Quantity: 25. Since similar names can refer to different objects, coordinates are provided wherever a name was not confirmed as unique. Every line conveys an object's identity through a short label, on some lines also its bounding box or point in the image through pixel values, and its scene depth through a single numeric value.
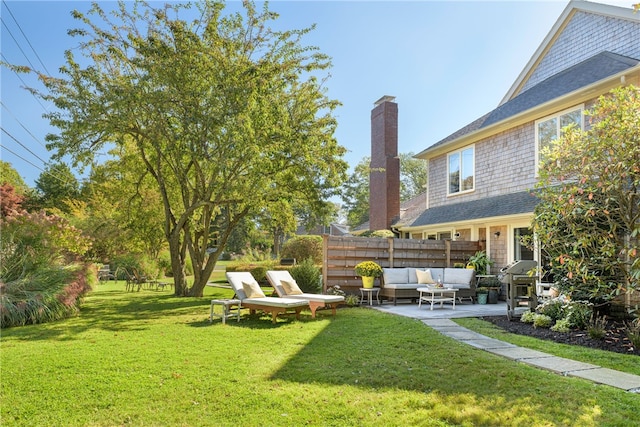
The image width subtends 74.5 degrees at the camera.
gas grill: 8.57
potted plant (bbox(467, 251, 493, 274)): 12.77
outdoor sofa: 11.32
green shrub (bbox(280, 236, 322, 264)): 21.70
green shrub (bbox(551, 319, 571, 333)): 7.30
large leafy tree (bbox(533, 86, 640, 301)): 6.14
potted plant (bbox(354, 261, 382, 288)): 11.25
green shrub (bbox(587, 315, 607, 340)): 6.69
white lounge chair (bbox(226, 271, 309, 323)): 8.41
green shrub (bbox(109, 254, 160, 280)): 19.50
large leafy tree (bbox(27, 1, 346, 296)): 11.00
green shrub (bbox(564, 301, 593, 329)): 7.55
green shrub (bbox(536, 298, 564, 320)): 8.04
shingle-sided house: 10.78
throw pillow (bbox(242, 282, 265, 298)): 9.31
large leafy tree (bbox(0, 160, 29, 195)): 30.06
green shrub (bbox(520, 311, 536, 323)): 8.15
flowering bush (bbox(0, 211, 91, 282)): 8.84
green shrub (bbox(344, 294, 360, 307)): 11.00
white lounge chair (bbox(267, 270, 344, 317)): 9.05
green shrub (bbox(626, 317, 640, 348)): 6.08
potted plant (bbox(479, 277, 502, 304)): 11.78
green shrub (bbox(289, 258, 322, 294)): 12.52
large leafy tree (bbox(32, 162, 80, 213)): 32.51
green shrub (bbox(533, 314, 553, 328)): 7.79
